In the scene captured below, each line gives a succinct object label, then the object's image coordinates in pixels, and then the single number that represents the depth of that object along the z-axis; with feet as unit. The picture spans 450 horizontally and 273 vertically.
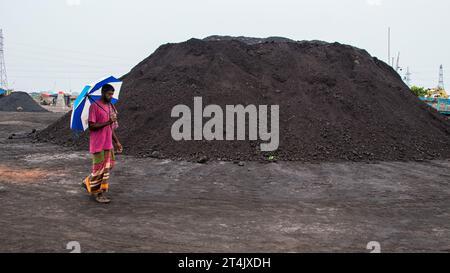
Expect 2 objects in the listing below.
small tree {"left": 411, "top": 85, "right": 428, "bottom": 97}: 118.34
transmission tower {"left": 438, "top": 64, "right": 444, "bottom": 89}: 257.01
